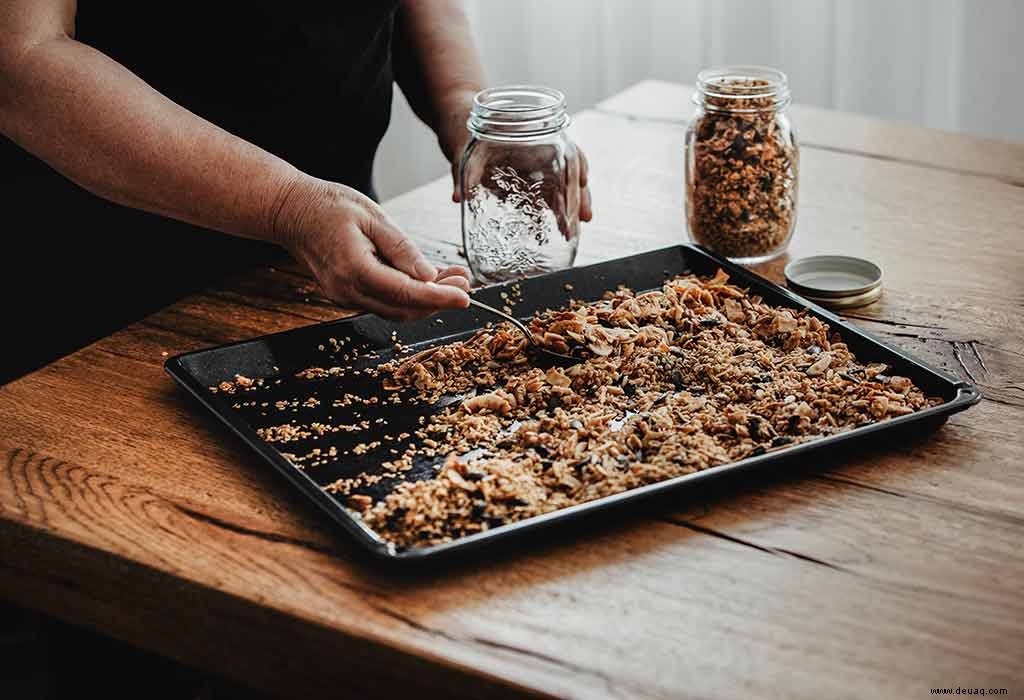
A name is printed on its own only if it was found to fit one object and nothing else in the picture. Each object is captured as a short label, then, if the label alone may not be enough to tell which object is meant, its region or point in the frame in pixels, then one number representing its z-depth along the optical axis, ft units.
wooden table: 2.62
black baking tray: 3.08
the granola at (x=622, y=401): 3.12
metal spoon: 3.89
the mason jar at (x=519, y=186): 4.42
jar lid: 4.37
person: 3.96
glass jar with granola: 4.59
